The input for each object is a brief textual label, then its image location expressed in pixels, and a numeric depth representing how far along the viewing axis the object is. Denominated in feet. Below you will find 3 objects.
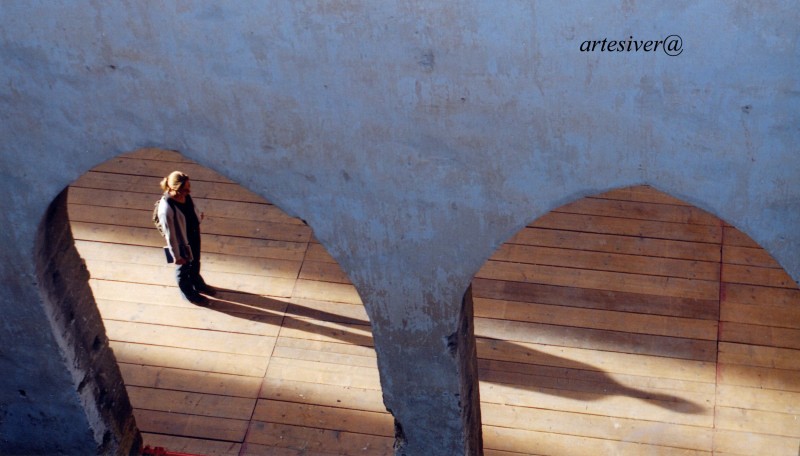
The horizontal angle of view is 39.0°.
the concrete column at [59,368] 16.92
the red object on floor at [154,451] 20.79
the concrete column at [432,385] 15.93
